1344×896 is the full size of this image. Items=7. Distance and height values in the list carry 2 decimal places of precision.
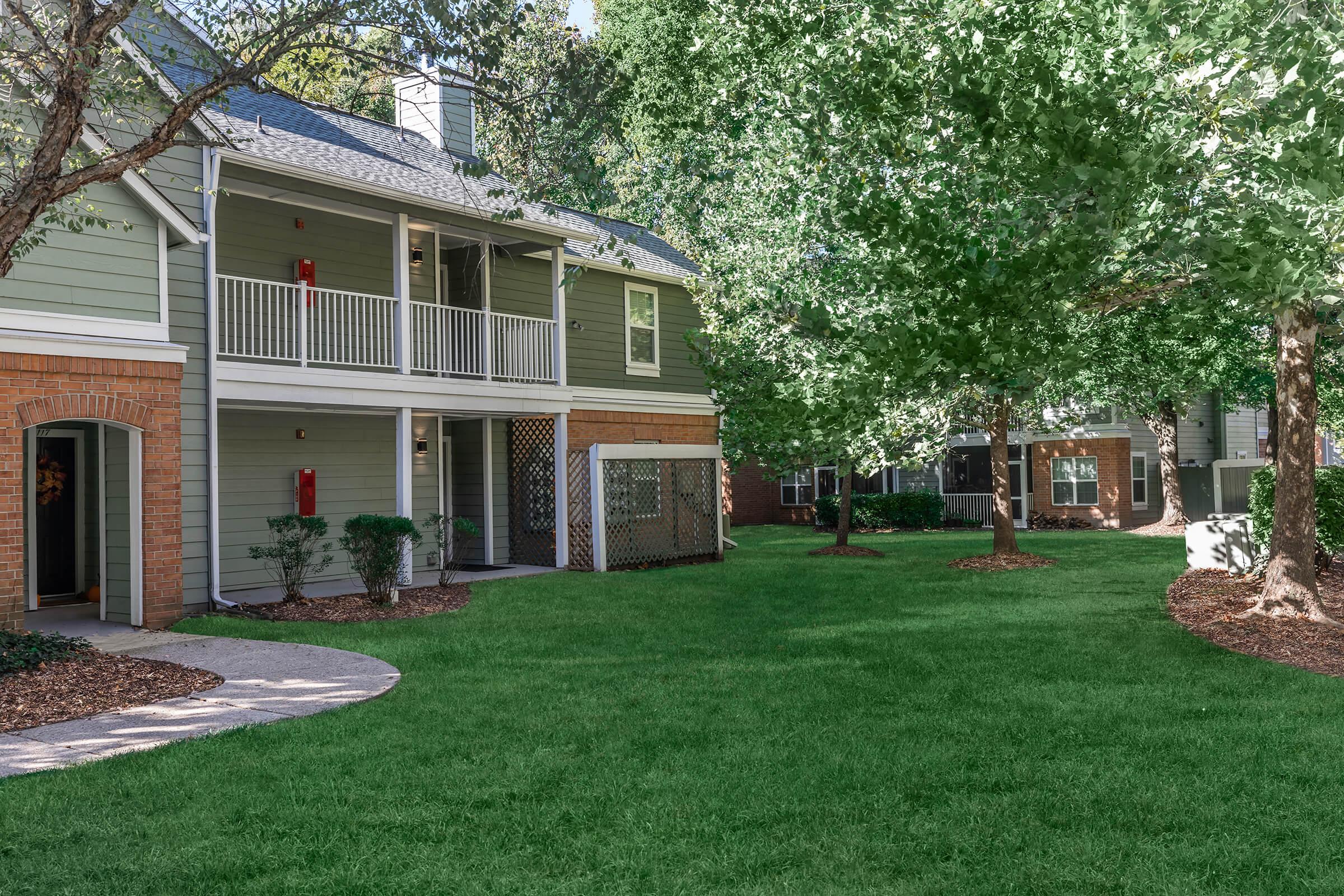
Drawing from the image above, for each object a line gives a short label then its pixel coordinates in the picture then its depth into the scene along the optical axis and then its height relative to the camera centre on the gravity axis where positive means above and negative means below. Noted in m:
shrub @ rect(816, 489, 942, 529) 28.84 -0.89
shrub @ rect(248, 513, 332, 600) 11.97 -0.69
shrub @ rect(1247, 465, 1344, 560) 12.58 -0.51
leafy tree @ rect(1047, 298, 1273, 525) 16.95 +2.02
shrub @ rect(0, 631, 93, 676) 8.15 -1.24
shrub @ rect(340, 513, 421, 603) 12.15 -0.70
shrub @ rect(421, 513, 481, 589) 13.38 -0.71
